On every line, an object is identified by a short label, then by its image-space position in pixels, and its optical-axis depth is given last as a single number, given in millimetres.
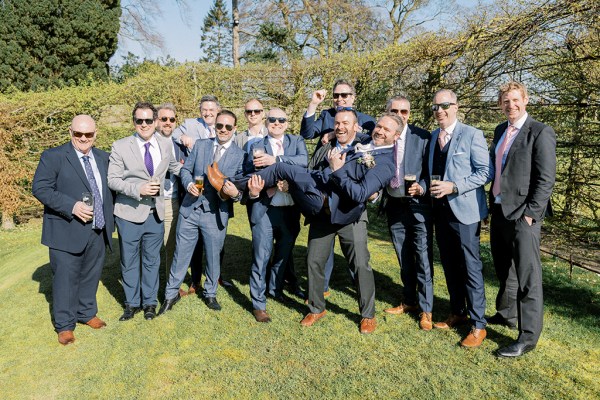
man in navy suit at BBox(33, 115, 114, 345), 4234
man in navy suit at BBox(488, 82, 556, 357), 3592
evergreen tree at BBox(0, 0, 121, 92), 17672
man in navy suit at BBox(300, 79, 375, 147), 5059
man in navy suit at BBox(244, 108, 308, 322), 4617
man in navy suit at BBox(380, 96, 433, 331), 4316
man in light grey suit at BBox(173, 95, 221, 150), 5660
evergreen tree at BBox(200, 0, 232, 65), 43009
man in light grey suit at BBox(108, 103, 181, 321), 4578
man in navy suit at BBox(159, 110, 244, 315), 4734
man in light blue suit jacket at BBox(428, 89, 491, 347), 3932
